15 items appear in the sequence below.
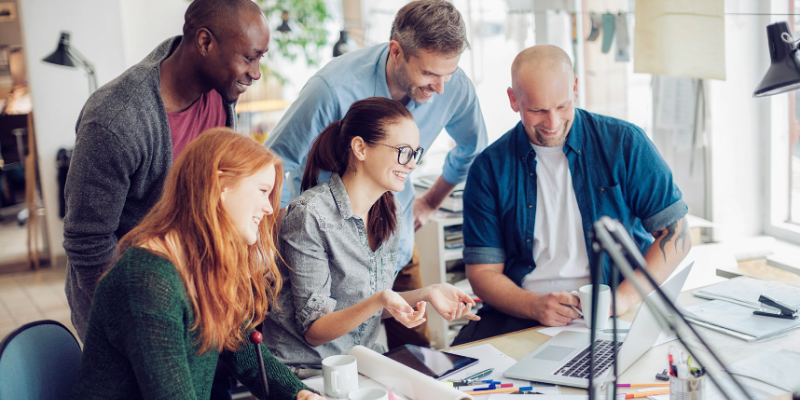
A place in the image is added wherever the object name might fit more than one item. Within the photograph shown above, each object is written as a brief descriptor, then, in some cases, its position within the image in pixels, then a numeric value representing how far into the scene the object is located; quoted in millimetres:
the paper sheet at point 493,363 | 1203
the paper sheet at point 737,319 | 1393
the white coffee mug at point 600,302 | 1395
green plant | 4496
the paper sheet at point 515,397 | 1156
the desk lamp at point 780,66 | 1484
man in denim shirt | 1748
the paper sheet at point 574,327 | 1502
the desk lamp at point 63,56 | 4098
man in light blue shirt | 1707
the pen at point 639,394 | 1134
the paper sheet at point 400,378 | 1101
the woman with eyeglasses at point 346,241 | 1436
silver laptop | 1166
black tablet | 1288
